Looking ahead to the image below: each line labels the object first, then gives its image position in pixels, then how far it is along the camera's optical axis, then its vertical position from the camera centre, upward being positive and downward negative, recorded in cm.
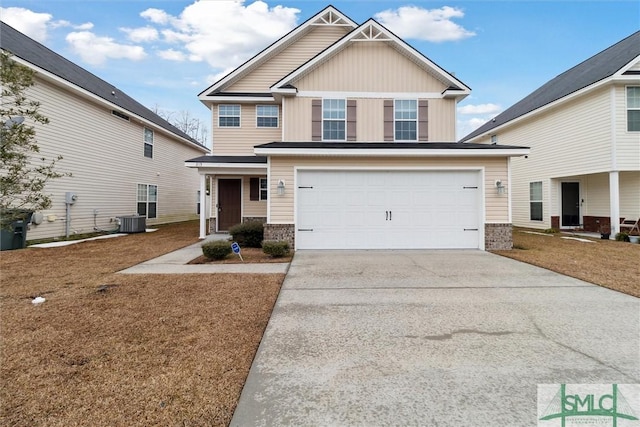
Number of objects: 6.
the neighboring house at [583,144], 1188 +296
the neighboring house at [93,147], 1145 +311
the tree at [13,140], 526 +126
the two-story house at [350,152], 973 +194
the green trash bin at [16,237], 945 -70
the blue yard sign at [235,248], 808 -88
